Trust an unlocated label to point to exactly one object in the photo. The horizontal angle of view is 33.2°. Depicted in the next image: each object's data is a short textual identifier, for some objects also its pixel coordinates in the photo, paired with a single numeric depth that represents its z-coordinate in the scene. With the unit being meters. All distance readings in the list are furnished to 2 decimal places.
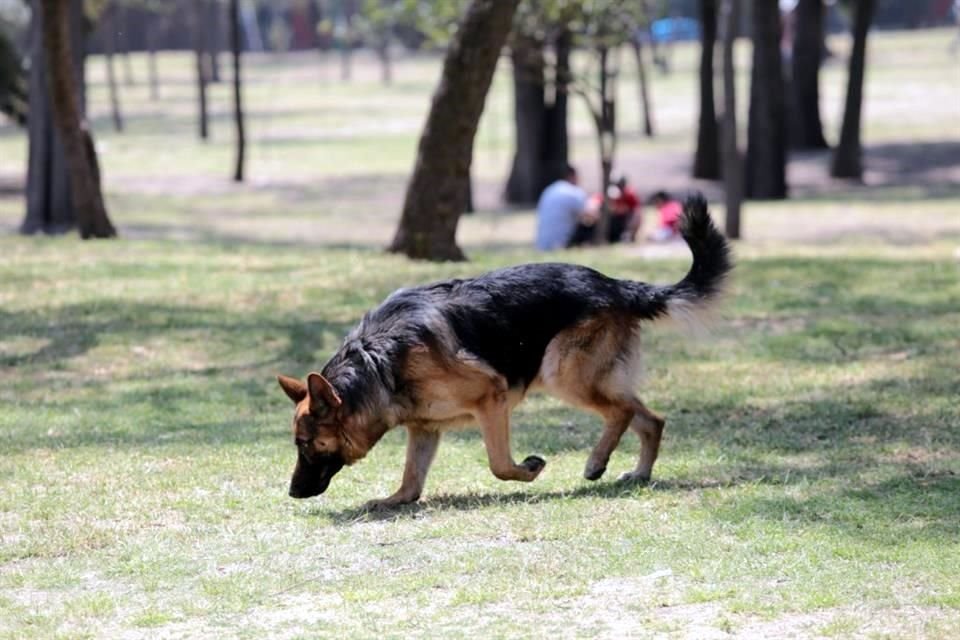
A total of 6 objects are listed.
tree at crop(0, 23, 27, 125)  34.66
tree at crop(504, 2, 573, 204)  28.70
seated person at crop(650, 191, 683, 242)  21.45
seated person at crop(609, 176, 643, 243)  22.83
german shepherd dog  7.48
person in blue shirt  21.61
